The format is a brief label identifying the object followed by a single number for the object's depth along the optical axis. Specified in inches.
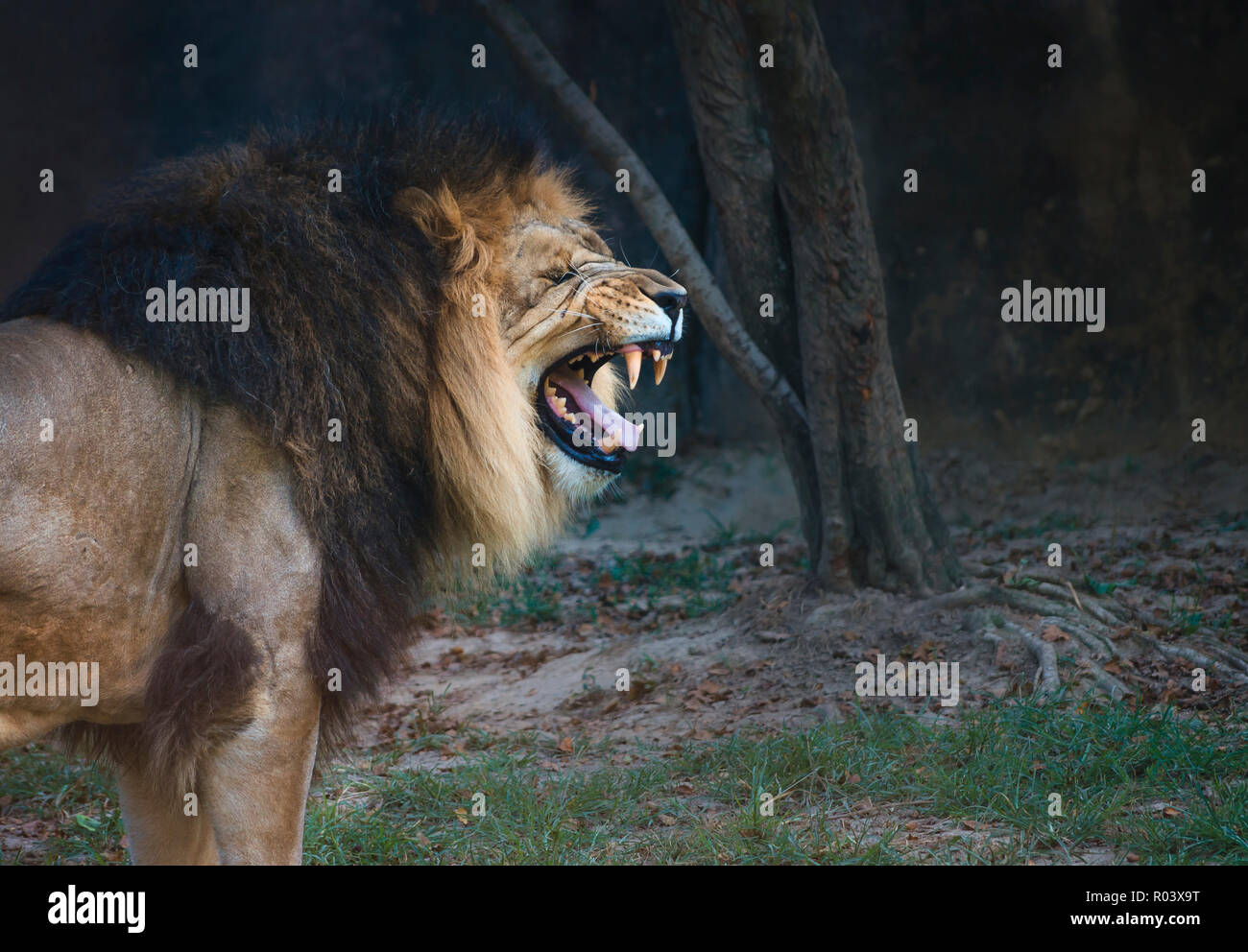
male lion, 123.7
